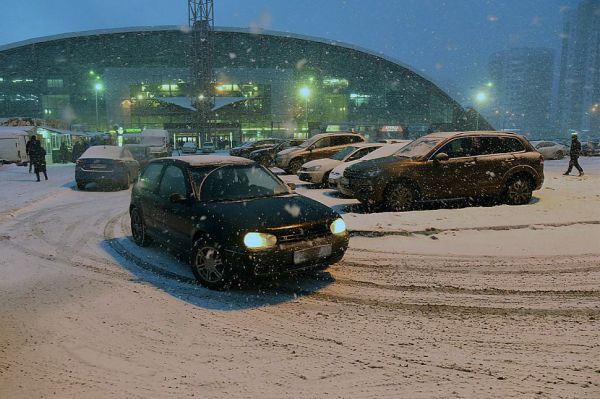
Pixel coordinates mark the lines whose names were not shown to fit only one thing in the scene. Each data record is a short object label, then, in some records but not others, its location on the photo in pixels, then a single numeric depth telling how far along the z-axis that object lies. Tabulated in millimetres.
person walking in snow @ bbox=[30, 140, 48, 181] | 18141
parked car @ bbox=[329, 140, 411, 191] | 12891
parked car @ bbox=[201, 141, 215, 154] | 46684
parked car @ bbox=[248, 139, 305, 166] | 25625
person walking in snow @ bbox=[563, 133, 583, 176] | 17250
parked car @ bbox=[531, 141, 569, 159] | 30281
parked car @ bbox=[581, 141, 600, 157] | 35375
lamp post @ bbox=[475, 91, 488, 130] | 39656
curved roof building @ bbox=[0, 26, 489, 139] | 73188
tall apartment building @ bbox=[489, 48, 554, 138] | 184625
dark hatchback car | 5051
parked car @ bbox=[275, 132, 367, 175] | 18656
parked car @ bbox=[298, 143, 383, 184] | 15289
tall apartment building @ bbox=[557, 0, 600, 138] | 158000
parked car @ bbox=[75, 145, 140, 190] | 15469
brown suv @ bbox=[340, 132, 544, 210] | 10023
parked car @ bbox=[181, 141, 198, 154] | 45062
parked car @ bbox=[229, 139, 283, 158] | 30386
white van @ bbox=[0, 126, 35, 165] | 29266
